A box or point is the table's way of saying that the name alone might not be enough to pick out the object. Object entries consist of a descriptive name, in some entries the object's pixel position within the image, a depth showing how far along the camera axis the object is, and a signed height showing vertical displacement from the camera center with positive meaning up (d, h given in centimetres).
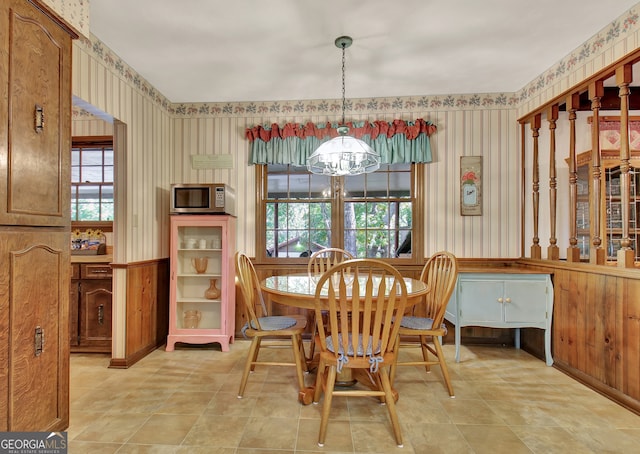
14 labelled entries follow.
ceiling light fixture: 238 +56
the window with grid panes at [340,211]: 361 +22
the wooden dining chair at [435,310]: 225 -58
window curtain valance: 348 +98
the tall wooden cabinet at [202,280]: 321 -51
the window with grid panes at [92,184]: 374 +52
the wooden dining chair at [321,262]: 273 -31
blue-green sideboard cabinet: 286 -60
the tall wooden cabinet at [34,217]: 144 +6
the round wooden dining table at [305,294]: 198 -38
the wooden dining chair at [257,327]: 223 -67
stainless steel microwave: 317 +31
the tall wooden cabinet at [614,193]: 352 +42
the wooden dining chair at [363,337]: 171 -57
